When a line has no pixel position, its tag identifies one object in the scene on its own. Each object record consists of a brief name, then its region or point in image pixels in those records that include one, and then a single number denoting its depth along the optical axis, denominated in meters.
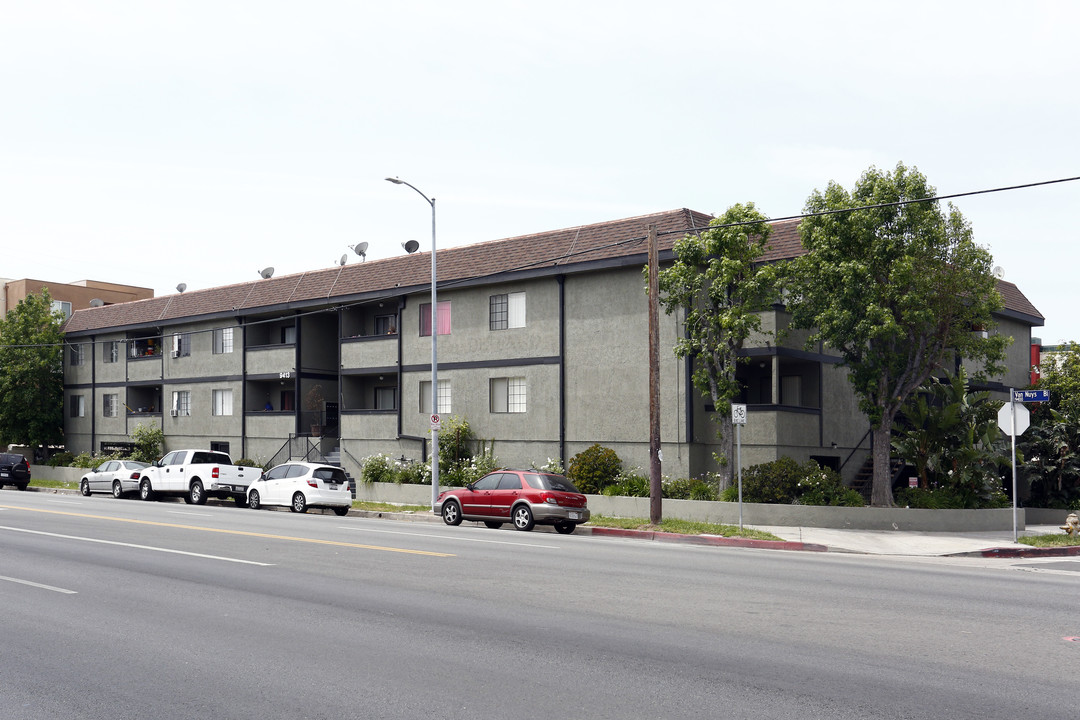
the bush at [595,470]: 28.25
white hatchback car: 28.52
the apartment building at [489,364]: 28.67
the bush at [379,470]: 33.34
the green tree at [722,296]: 25.00
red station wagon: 22.72
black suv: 43.59
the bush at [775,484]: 24.91
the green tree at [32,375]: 50.81
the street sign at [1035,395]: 23.45
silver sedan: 36.44
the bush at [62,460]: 49.25
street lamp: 28.66
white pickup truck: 32.22
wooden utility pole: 23.45
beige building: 68.69
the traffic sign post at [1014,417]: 21.16
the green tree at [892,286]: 23.66
